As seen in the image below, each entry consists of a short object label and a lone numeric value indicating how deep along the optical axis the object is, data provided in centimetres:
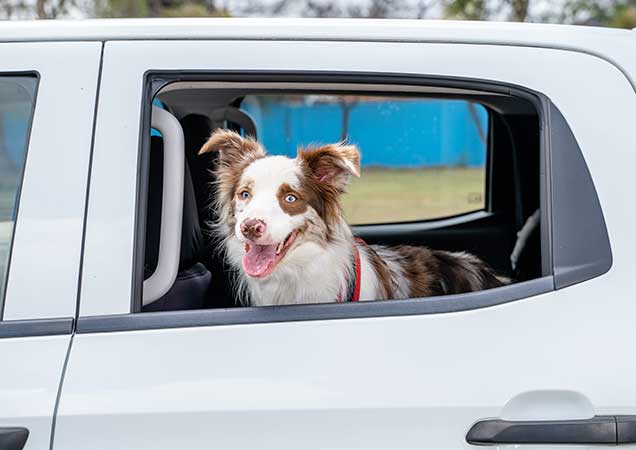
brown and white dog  212
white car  157
